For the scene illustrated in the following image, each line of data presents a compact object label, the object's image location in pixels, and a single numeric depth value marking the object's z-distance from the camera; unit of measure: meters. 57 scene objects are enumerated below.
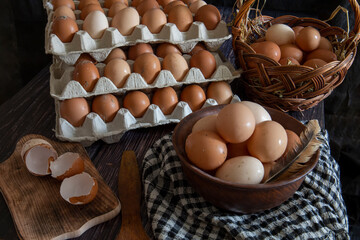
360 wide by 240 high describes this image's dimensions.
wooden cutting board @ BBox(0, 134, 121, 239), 0.60
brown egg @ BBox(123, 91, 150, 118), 0.80
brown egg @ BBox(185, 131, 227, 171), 0.58
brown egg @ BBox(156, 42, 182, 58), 0.86
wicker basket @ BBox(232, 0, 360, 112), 0.78
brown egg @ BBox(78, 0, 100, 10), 0.93
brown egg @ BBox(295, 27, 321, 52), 0.89
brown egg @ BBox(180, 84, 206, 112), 0.83
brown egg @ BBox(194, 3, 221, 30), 0.87
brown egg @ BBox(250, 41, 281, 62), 0.85
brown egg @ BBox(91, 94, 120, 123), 0.79
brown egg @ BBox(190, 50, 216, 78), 0.84
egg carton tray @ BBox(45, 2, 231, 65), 0.78
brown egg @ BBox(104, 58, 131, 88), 0.79
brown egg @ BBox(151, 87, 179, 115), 0.82
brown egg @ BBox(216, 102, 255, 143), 0.58
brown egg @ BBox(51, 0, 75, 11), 0.92
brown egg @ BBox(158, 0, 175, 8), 0.96
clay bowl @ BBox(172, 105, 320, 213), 0.55
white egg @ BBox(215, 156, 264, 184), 0.56
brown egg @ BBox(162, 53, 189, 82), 0.82
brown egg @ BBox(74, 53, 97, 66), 0.83
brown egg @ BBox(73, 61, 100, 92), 0.78
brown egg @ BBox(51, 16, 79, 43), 0.79
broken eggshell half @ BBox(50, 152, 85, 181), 0.68
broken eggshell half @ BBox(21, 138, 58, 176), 0.70
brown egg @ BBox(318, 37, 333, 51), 0.92
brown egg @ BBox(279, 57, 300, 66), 0.85
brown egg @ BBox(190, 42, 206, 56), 0.90
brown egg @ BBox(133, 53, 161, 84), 0.80
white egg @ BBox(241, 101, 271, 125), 0.65
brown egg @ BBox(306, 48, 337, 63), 0.87
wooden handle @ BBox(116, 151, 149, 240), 0.60
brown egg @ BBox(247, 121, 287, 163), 0.58
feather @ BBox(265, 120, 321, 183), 0.58
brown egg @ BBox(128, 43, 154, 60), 0.85
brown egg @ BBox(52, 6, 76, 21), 0.85
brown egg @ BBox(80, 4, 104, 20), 0.88
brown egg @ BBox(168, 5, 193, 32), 0.86
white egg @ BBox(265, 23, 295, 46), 0.93
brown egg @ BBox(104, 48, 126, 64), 0.84
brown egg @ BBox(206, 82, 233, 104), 0.85
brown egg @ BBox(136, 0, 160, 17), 0.90
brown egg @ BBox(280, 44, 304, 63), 0.89
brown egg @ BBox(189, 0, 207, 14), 0.94
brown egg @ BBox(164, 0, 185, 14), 0.91
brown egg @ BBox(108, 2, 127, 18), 0.89
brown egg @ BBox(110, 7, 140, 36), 0.82
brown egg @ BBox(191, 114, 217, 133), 0.64
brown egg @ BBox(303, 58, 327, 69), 0.84
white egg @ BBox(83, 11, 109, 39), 0.81
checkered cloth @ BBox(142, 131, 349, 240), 0.60
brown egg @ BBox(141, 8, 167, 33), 0.84
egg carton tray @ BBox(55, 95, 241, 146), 0.78
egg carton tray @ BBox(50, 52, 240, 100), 0.76
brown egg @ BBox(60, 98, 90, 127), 0.77
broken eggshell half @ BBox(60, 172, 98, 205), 0.63
